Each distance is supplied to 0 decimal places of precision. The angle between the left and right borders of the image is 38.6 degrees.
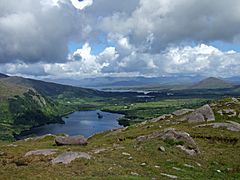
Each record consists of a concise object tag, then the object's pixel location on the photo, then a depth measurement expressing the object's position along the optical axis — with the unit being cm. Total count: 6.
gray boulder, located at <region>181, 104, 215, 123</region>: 6721
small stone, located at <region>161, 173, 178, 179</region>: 2920
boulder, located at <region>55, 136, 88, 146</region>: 4731
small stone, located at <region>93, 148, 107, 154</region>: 3922
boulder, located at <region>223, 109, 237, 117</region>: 6895
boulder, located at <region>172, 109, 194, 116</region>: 7737
